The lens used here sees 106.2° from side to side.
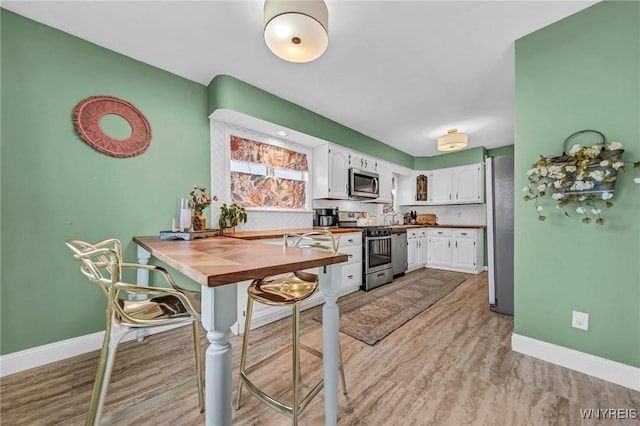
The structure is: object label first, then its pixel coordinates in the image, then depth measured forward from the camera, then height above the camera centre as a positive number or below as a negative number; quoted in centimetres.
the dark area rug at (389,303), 230 -111
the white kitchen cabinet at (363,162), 404 +91
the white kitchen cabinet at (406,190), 555 +55
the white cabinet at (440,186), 511 +59
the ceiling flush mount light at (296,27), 133 +106
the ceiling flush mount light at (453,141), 356 +108
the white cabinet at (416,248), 458 -70
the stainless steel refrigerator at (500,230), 255 -19
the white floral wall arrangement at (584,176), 149 +24
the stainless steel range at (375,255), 351 -63
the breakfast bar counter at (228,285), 74 -25
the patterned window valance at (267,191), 293 +30
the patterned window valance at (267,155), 292 +79
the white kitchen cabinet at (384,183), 464 +60
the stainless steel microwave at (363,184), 393 +51
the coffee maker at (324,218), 375 -7
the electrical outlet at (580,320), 166 -76
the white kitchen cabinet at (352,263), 321 -69
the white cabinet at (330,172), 358 +64
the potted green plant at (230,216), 253 -2
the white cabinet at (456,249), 446 -71
